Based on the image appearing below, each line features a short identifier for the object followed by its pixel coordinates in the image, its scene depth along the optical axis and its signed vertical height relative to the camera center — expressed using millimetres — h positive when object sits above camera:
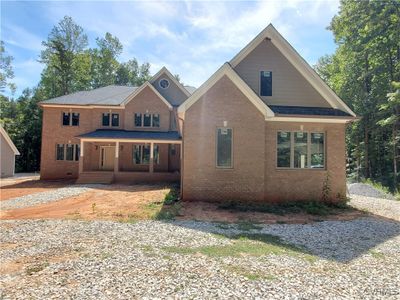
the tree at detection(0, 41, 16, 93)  41688 +13251
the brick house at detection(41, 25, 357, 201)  12922 +1344
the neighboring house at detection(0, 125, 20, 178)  29798 -28
